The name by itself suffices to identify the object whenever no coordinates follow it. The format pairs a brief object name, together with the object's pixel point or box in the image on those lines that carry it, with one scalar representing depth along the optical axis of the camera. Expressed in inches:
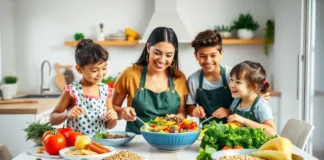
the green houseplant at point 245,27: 180.5
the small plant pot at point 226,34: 181.8
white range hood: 178.1
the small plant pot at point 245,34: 180.4
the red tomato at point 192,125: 73.8
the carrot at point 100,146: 66.7
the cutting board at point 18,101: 141.5
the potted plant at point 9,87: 153.9
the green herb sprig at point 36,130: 75.0
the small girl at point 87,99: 82.0
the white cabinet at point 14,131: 130.2
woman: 92.4
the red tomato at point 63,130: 72.3
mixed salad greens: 66.7
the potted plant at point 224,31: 181.9
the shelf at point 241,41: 179.0
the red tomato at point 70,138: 71.7
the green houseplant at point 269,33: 177.9
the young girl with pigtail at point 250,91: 86.4
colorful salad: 72.2
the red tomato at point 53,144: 68.7
